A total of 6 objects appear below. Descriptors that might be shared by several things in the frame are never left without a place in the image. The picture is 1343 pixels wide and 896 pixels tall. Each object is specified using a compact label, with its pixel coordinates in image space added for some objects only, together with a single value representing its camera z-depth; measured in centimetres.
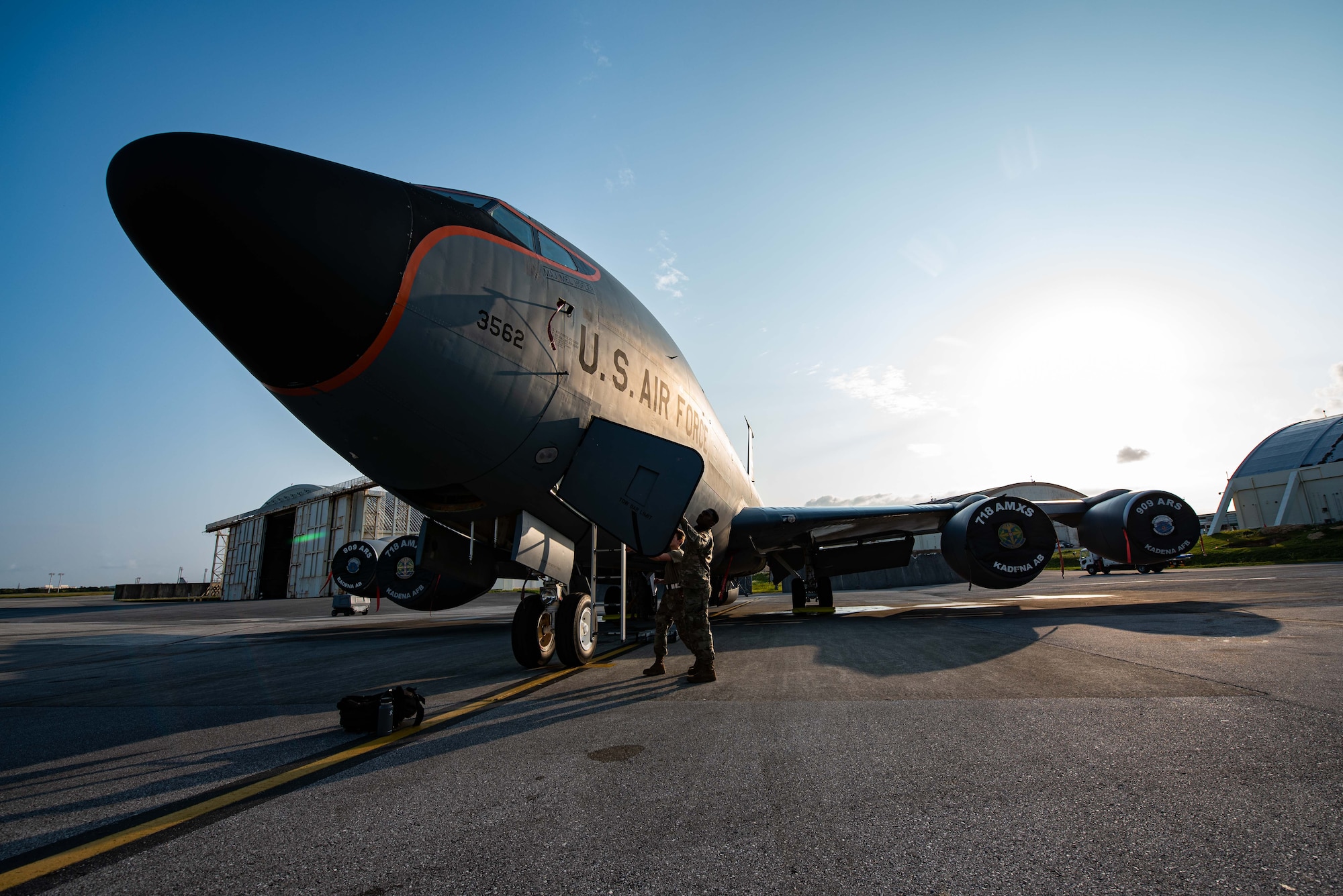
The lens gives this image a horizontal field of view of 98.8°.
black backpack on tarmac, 376
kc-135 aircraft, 370
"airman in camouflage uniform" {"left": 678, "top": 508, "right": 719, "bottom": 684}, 523
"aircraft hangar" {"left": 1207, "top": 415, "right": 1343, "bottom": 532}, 4959
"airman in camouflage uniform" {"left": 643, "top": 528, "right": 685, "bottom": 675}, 560
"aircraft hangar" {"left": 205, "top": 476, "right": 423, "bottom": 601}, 4638
